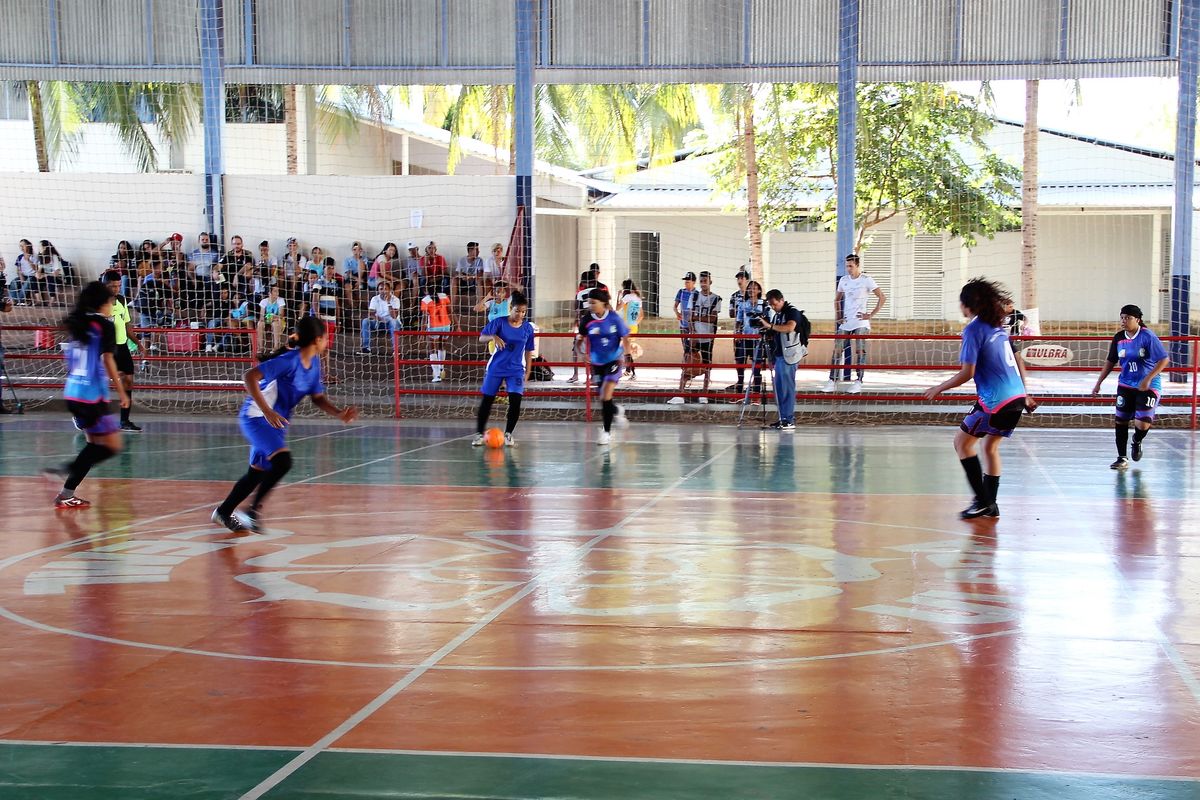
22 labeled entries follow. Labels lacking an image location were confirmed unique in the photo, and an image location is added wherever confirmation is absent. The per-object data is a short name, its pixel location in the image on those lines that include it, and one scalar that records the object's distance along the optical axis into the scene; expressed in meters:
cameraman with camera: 17.80
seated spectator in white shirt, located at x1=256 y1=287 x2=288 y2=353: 21.52
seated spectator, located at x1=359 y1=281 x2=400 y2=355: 22.39
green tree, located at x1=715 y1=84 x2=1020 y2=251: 29.66
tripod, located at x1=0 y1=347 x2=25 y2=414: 20.16
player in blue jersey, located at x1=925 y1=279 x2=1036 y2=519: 10.62
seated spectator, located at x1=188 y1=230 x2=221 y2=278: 23.45
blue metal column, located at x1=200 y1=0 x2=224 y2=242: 24.12
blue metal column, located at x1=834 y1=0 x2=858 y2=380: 22.28
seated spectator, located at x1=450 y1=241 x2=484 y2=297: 22.70
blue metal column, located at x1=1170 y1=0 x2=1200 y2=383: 21.70
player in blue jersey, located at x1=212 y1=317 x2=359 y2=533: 9.59
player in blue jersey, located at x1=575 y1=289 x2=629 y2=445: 16.06
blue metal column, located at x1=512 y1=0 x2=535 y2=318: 23.08
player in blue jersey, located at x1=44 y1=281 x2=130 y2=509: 11.25
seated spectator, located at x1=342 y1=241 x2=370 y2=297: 23.17
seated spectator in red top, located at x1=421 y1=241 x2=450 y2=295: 22.95
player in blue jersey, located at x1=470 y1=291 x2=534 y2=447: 15.53
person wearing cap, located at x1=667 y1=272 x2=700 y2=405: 20.78
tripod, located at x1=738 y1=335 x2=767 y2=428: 19.25
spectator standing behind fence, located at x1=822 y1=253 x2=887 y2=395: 19.92
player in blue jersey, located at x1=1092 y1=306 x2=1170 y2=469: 14.09
